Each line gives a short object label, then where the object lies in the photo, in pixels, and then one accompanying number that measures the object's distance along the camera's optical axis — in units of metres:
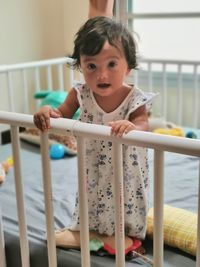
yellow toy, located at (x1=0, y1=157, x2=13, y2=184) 1.45
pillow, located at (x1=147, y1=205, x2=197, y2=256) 1.01
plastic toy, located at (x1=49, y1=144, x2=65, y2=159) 1.68
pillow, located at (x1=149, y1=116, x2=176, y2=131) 1.85
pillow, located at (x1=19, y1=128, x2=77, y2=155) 1.73
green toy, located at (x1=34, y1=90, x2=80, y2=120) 1.79
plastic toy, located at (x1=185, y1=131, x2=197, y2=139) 1.71
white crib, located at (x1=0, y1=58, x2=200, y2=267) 0.72
